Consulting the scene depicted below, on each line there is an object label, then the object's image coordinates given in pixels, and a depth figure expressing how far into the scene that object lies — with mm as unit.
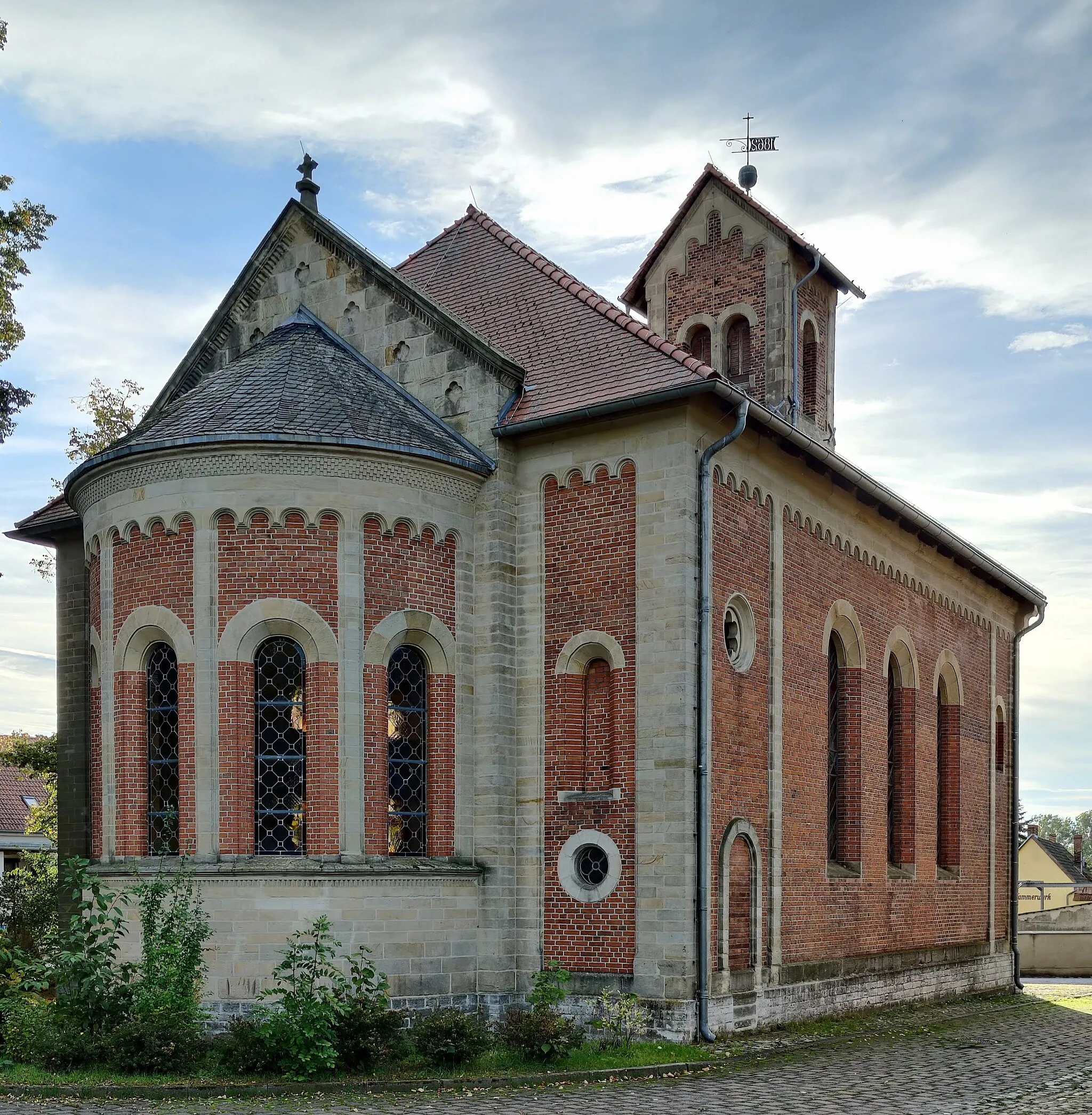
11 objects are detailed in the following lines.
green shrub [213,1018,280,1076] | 12445
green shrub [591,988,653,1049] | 14383
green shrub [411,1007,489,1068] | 13008
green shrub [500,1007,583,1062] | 13227
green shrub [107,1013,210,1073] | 12383
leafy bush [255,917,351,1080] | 12375
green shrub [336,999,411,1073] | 12812
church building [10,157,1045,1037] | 14789
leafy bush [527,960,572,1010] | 13656
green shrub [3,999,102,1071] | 12484
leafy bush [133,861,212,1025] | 12797
